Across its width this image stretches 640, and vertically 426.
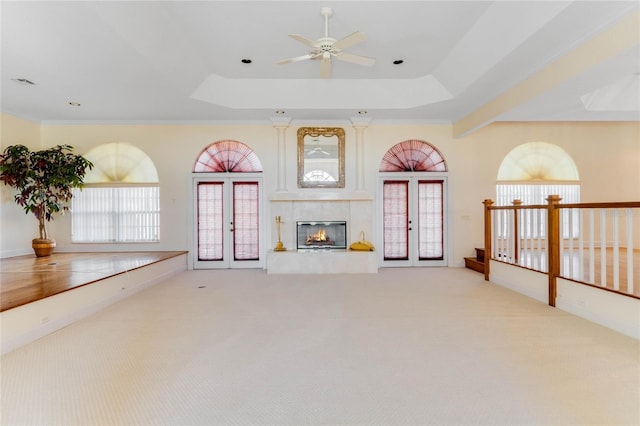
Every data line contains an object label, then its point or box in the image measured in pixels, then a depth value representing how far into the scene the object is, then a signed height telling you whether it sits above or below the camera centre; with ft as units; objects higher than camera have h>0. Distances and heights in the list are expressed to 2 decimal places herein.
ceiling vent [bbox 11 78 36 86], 15.65 +6.85
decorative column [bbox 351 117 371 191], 22.54 +4.38
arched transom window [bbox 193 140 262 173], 22.98 +4.18
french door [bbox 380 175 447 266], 22.95 -0.52
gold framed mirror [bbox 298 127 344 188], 22.79 +4.13
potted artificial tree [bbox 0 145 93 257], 19.13 +2.40
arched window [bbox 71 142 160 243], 23.02 +0.92
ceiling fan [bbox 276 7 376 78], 11.42 +6.45
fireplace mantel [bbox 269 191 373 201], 21.89 +1.29
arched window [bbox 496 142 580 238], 24.54 +3.09
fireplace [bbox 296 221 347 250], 22.50 -1.49
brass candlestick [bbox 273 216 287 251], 21.39 -2.03
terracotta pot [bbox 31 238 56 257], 20.35 -2.02
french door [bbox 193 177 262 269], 22.72 -0.68
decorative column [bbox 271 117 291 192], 22.45 +4.24
